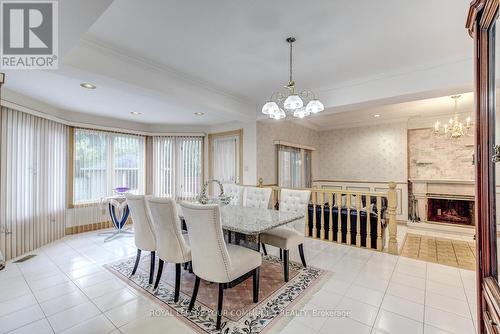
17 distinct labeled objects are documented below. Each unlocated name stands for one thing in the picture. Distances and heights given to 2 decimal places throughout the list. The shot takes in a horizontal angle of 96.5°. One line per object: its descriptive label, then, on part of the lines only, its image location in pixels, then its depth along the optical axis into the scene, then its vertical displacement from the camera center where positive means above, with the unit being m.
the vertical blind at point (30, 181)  3.24 -0.20
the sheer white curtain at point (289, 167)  5.43 +0.05
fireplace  4.90 -0.96
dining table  2.19 -0.57
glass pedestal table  4.24 -0.84
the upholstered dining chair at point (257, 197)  3.59 -0.47
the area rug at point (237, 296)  1.91 -1.30
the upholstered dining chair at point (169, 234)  2.12 -0.64
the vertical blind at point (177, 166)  5.78 +0.08
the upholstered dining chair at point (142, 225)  2.49 -0.64
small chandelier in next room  4.19 +0.79
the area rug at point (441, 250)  3.19 -1.33
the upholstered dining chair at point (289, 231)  2.64 -0.81
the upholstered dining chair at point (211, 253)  1.81 -0.72
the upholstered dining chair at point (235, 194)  3.96 -0.45
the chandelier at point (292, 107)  2.28 +0.67
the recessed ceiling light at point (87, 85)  2.96 +1.14
